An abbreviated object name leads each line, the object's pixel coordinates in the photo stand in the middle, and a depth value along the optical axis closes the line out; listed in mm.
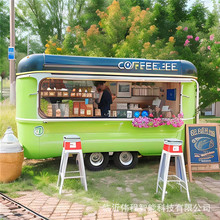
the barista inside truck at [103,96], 7826
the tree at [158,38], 13242
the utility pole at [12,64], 12203
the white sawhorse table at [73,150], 5762
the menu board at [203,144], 7012
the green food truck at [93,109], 6762
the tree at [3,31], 26391
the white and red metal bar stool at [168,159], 5509
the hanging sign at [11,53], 11641
